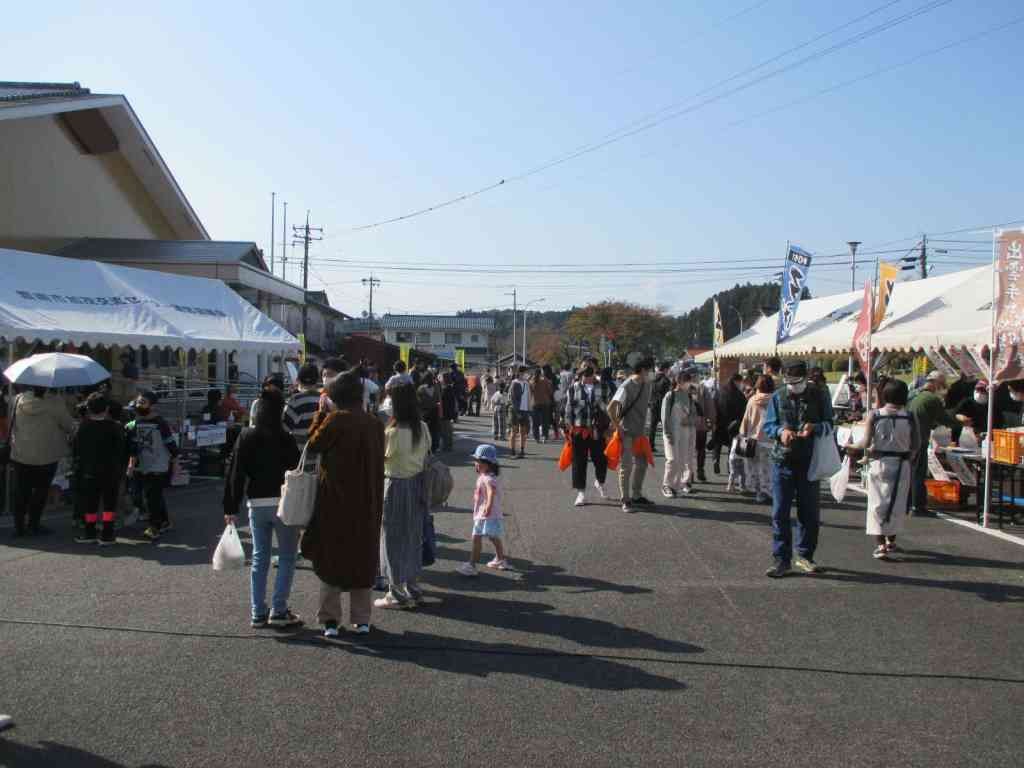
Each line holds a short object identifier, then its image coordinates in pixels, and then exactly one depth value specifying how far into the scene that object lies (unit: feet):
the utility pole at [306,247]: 186.80
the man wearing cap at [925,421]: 34.63
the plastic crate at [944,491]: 36.60
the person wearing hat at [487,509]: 24.18
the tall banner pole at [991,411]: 32.48
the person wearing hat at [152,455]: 29.76
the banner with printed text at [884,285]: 46.55
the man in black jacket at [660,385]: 51.65
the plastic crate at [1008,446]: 31.65
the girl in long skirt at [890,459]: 25.85
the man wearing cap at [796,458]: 24.08
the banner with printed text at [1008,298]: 31.78
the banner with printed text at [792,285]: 63.52
